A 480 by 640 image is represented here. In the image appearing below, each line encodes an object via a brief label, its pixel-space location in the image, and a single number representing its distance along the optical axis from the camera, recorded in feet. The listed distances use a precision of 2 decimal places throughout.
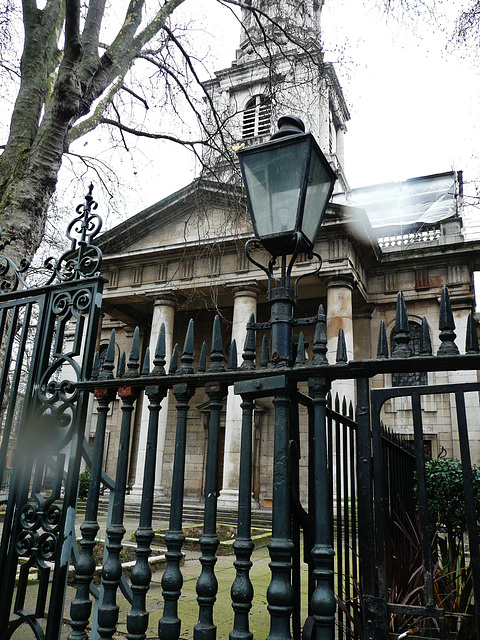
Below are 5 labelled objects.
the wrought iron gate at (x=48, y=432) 9.40
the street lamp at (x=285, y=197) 8.67
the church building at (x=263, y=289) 53.01
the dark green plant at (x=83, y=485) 55.83
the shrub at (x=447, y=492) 19.97
